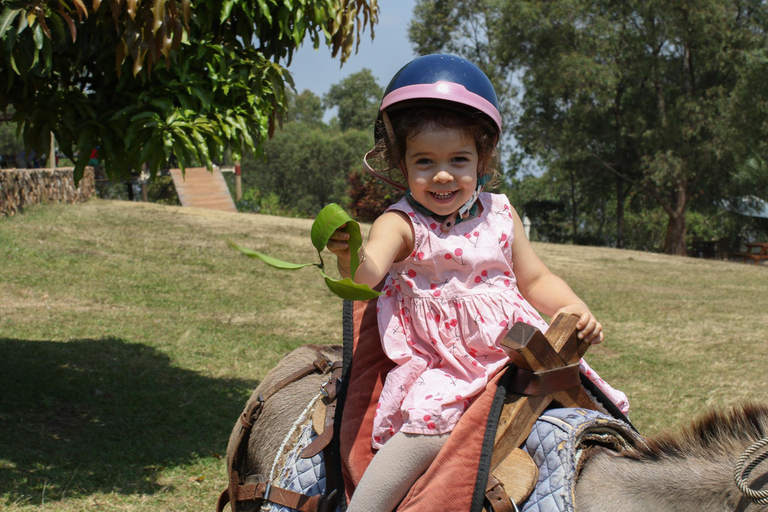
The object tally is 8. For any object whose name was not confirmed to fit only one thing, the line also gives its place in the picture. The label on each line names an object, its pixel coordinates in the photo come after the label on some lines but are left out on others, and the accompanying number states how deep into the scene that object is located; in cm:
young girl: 217
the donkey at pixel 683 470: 175
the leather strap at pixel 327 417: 250
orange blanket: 200
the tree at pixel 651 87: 2244
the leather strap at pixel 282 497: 242
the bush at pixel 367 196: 2705
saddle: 198
